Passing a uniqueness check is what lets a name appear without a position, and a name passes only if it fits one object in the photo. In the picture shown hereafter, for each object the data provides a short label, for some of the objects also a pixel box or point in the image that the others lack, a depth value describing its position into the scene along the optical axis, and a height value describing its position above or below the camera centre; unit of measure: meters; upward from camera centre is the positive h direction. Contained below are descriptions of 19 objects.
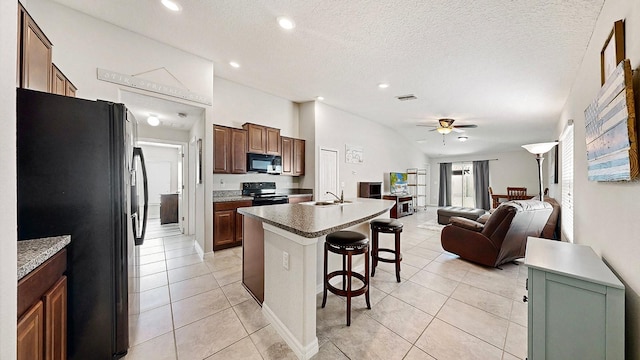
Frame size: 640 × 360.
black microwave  4.13 +0.34
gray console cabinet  1.02 -0.69
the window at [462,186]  9.82 -0.35
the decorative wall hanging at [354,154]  5.83 +0.72
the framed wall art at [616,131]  1.00 +0.26
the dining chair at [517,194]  7.15 -0.55
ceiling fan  5.09 +1.28
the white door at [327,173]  5.12 +0.16
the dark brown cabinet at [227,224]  3.56 -0.77
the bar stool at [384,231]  2.54 -0.67
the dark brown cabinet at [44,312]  0.85 -0.60
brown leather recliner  2.78 -0.78
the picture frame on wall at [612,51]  1.29 +0.84
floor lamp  3.54 +0.52
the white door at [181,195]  4.98 -0.35
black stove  4.01 -0.27
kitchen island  1.47 -0.65
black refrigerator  1.21 -0.11
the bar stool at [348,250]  1.82 -0.62
